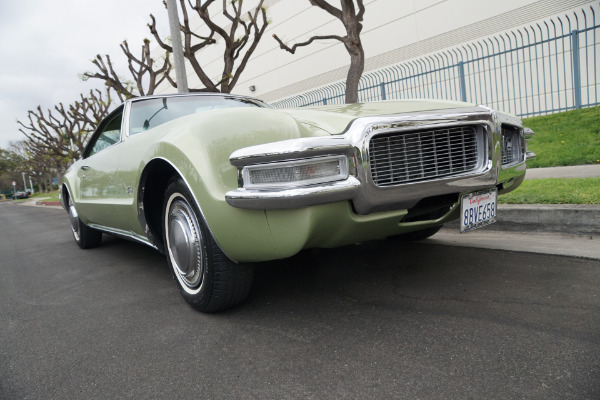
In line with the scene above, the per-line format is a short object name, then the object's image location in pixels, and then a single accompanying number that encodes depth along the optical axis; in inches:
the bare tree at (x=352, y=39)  318.0
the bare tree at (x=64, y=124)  928.9
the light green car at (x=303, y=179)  70.7
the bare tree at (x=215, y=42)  381.9
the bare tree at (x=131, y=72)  500.4
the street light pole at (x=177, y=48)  314.8
